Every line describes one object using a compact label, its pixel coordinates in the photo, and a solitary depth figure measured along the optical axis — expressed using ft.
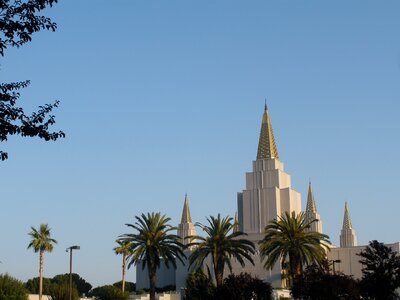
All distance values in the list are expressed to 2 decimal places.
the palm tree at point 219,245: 219.41
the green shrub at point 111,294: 244.63
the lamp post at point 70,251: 175.83
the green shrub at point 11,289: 170.19
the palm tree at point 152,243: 214.69
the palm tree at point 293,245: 211.00
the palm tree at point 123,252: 313.73
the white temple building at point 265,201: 356.18
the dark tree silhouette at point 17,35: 53.42
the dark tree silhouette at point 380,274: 168.45
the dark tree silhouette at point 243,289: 178.91
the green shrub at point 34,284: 412.28
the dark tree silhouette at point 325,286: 165.78
